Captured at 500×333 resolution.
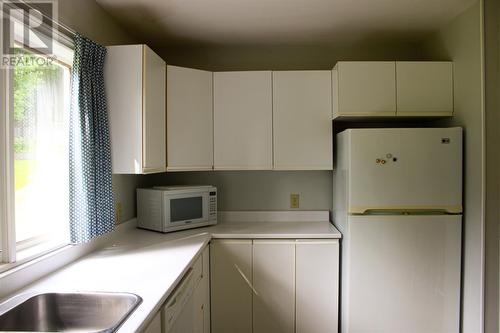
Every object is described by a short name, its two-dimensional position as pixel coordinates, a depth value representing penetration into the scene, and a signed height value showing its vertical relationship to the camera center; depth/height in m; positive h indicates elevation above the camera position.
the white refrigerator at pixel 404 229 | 2.10 -0.43
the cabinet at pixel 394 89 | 2.28 +0.52
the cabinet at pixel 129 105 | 1.95 +0.35
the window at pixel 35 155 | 1.41 +0.05
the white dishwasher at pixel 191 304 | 1.46 -0.73
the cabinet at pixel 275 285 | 2.34 -0.87
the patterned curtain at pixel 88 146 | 1.74 +0.10
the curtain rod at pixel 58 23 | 1.44 +0.69
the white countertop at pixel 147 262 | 1.38 -0.52
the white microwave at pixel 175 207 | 2.41 -0.33
